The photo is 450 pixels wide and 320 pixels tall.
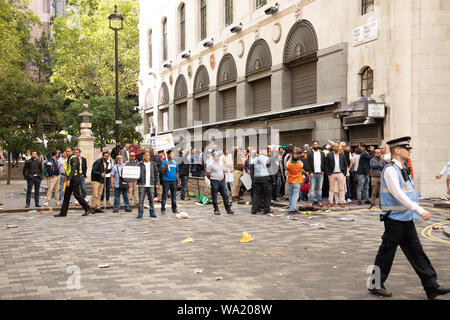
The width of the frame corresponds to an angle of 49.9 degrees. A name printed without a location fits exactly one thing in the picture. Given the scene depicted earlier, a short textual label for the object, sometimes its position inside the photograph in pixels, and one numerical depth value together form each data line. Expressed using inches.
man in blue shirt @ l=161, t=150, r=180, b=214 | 557.6
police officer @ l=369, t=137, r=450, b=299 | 211.2
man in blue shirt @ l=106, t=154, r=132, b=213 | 584.4
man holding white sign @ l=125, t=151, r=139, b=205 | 666.9
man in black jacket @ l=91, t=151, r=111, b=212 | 583.3
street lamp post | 900.6
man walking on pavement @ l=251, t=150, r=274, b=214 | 544.1
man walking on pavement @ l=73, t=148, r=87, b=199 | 609.2
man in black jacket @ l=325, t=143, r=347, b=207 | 573.9
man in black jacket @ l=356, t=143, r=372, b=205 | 592.4
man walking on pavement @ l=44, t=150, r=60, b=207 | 665.6
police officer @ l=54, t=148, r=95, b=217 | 539.2
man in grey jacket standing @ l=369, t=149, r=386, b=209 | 573.5
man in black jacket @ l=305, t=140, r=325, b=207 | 585.6
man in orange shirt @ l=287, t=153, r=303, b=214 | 535.5
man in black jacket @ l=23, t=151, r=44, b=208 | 624.7
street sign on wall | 695.1
